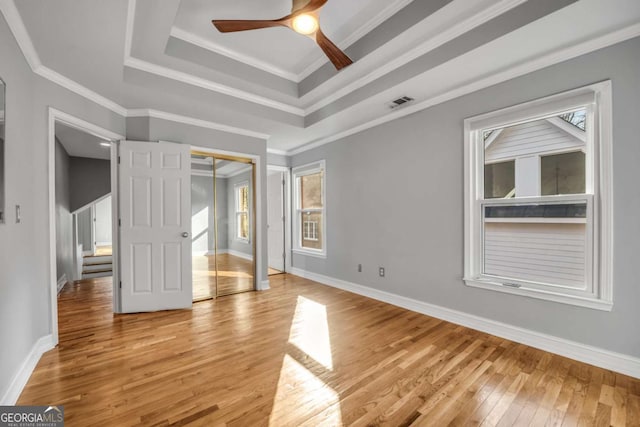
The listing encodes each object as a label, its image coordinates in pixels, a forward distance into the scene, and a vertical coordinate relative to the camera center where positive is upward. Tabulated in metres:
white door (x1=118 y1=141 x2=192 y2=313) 3.28 -0.15
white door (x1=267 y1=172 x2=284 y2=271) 5.66 -0.16
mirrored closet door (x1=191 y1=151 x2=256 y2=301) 4.04 -0.19
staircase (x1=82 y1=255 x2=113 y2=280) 5.90 -1.16
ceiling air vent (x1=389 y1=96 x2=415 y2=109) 3.17 +1.32
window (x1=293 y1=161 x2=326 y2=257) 4.96 +0.06
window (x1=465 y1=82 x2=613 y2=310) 2.14 +0.10
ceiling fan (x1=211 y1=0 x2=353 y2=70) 1.90 +1.41
